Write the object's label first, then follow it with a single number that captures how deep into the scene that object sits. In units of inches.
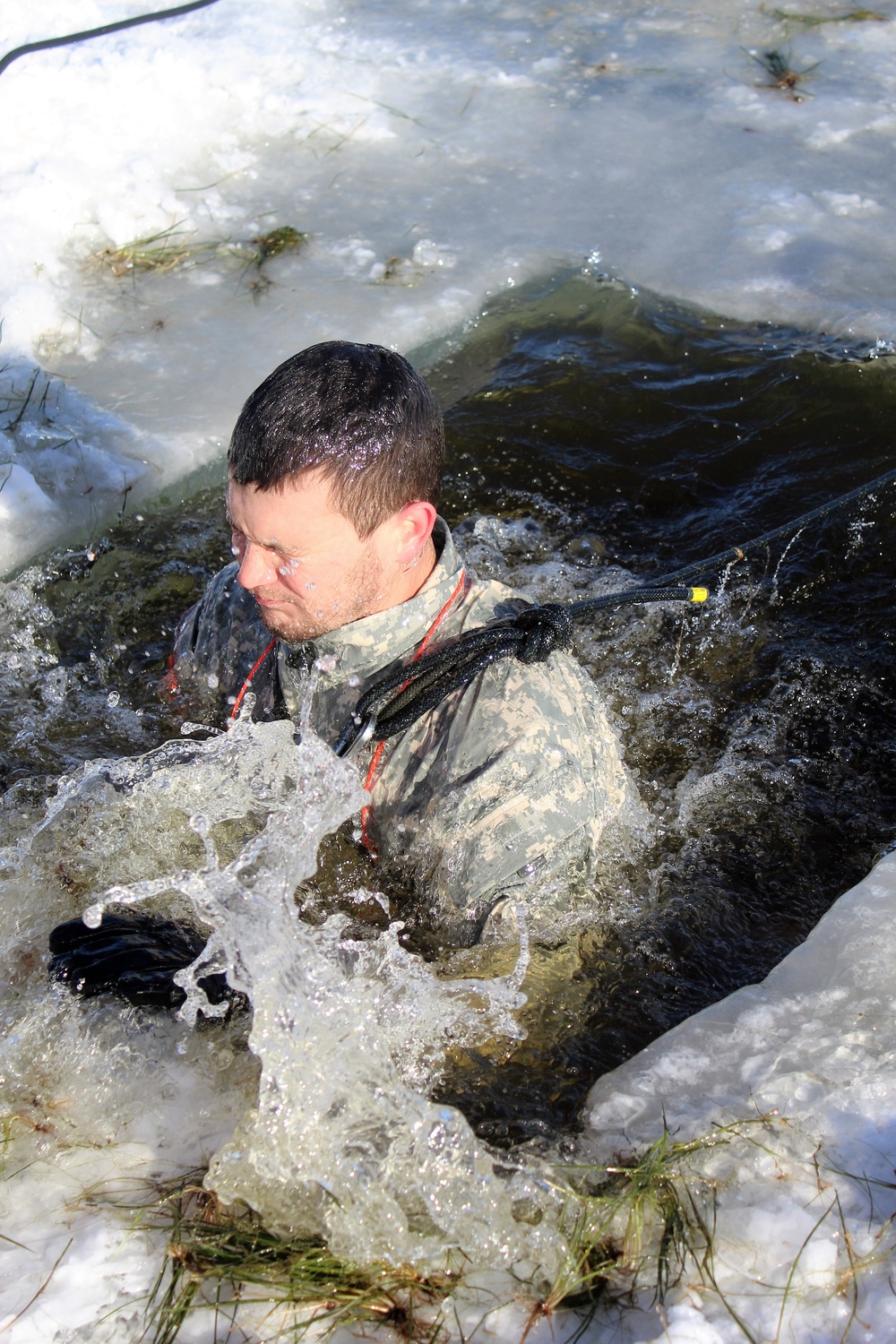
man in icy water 98.0
